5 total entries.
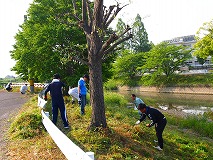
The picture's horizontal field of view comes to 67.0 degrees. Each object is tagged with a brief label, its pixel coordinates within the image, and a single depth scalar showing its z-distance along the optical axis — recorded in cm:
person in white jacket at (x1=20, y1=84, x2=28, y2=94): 1506
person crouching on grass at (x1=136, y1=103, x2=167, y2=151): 487
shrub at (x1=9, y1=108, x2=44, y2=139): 493
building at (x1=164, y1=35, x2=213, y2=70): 3901
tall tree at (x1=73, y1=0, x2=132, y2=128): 468
